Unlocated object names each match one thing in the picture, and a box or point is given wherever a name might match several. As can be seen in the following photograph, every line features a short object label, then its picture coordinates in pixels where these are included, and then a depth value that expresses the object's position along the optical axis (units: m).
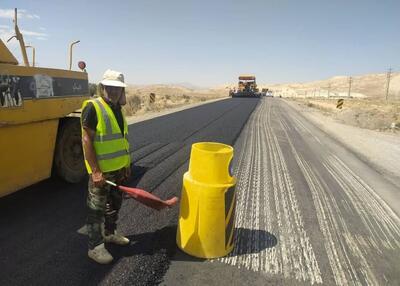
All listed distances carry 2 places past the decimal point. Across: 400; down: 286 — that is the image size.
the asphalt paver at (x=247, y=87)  44.63
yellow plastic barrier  3.58
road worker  3.22
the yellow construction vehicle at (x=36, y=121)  4.05
